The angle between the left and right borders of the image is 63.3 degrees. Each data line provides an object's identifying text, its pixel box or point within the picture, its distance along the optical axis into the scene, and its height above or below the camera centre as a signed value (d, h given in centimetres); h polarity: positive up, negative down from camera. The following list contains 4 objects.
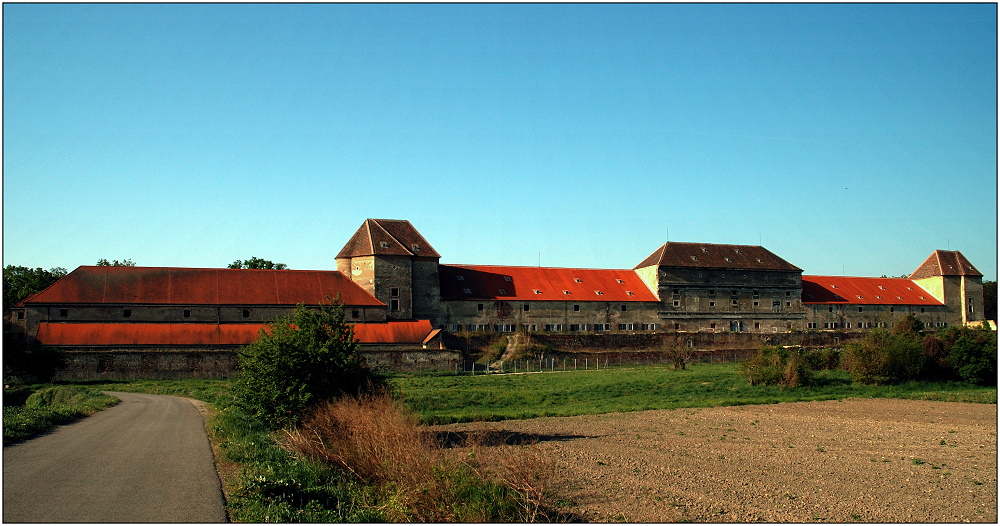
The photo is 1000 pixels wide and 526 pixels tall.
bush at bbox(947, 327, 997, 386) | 4378 -313
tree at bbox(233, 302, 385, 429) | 2072 -181
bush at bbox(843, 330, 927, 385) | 4278 -313
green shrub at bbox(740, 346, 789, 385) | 4172 -336
